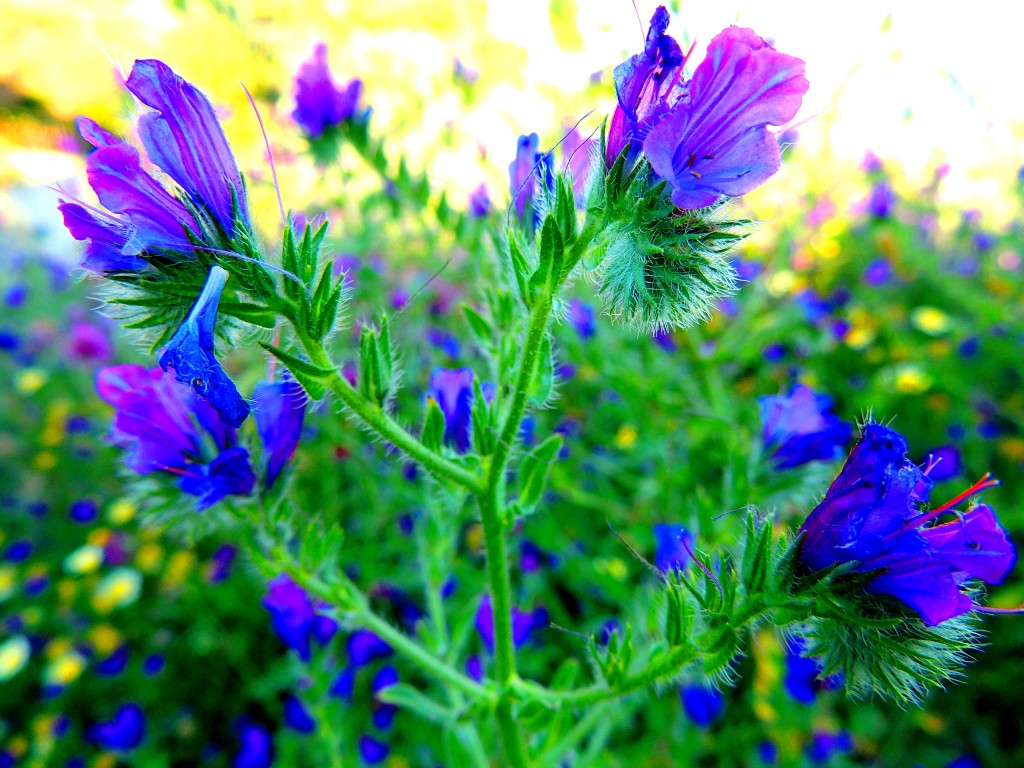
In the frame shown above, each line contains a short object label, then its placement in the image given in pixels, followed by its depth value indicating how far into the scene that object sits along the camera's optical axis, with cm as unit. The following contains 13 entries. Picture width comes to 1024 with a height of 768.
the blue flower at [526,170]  16
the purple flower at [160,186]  13
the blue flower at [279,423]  18
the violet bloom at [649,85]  14
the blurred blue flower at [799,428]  22
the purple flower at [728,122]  14
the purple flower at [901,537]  14
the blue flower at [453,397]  21
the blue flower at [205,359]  13
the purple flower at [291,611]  24
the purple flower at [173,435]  17
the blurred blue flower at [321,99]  33
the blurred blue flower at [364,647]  29
